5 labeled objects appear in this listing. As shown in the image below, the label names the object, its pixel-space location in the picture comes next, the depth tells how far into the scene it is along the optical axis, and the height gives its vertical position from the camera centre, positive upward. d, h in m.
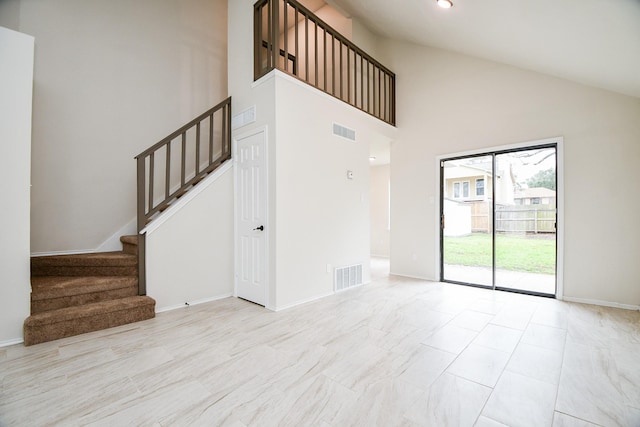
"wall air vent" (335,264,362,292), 4.27 -0.99
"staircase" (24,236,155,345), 2.65 -0.87
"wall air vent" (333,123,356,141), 4.27 +1.28
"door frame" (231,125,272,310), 3.55 -0.04
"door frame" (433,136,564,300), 3.91 +0.12
